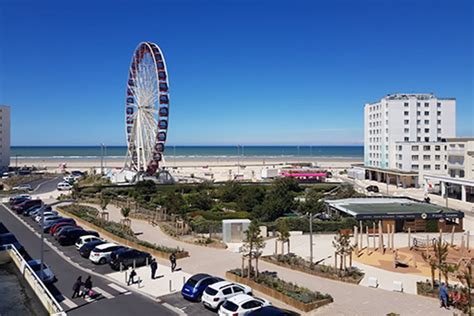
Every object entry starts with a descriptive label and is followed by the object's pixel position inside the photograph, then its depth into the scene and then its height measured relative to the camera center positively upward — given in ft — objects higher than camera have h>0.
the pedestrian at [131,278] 66.03 -19.84
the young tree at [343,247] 70.49 -16.29
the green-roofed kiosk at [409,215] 110.83 -17.26
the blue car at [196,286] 58.59 -18.77
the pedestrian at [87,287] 58.80 -18.63
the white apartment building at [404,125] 252.95 +13.98
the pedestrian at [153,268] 69.02 -19.04
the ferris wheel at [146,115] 189.67 +16.25
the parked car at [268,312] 48.03 -18.21
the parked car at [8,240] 81.15 -17.99
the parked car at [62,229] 94.08 -17.81
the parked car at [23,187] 194.39 -17.59
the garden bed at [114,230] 84.13 -19.24
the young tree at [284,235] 80.48 -16.03
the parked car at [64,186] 202.86 -17.46
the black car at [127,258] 73.87 -18.89
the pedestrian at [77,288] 58.75 -18.75
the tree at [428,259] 61.13 -19.87
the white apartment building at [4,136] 323.98 +10.05
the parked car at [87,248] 81.68 -18.73
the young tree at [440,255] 60.48 -15.44
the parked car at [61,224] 102.27 -18.24
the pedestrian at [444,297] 55.90 -19.22
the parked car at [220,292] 54.95 -18.72
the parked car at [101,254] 76.95 -18.60
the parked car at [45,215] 118.02 -18.28
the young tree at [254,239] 70.12 -14.80
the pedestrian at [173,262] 73.77 -19.27
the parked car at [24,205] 135.33 -17.57
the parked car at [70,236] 91.91 -18.57
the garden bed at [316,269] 69.21 -20.32
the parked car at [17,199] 148.01 -17.25
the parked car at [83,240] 86.92 -18.33
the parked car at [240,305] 50.44 -18.58
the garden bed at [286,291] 55.79 -19.75
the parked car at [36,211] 125.08 -18.34
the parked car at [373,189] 205.26 -19.38
